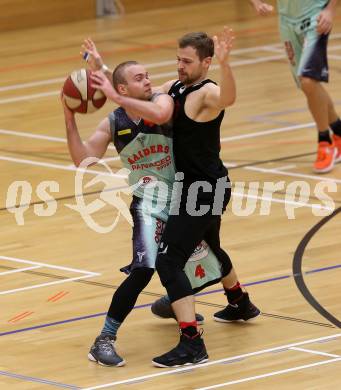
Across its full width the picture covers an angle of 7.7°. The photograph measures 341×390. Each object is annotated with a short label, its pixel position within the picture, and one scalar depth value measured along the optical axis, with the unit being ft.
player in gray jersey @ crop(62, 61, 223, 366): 46.90
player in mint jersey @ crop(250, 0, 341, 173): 74.64
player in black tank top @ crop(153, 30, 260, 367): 46.68
